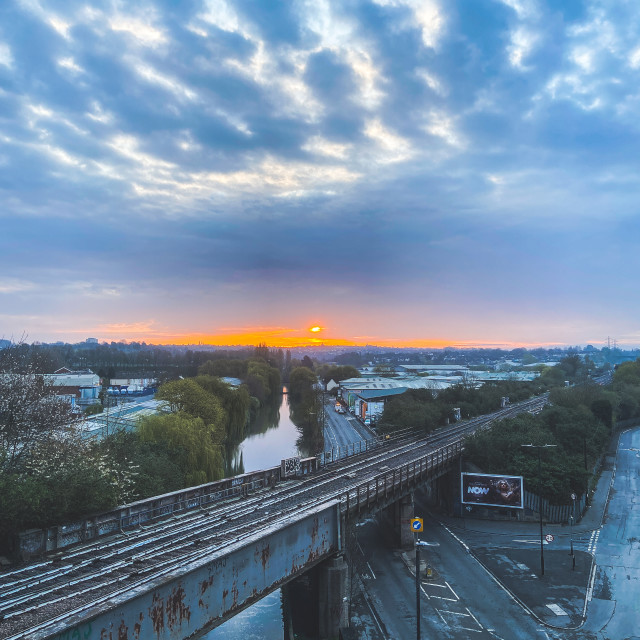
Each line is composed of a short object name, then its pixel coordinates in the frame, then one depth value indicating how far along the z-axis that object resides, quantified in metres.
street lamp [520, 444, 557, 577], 36.12
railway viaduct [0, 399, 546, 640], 13.28
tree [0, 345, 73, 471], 25.52
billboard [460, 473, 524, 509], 37.00
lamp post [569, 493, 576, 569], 35.62
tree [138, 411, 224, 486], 37.50
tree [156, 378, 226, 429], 53.38
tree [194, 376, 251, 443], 67.50
